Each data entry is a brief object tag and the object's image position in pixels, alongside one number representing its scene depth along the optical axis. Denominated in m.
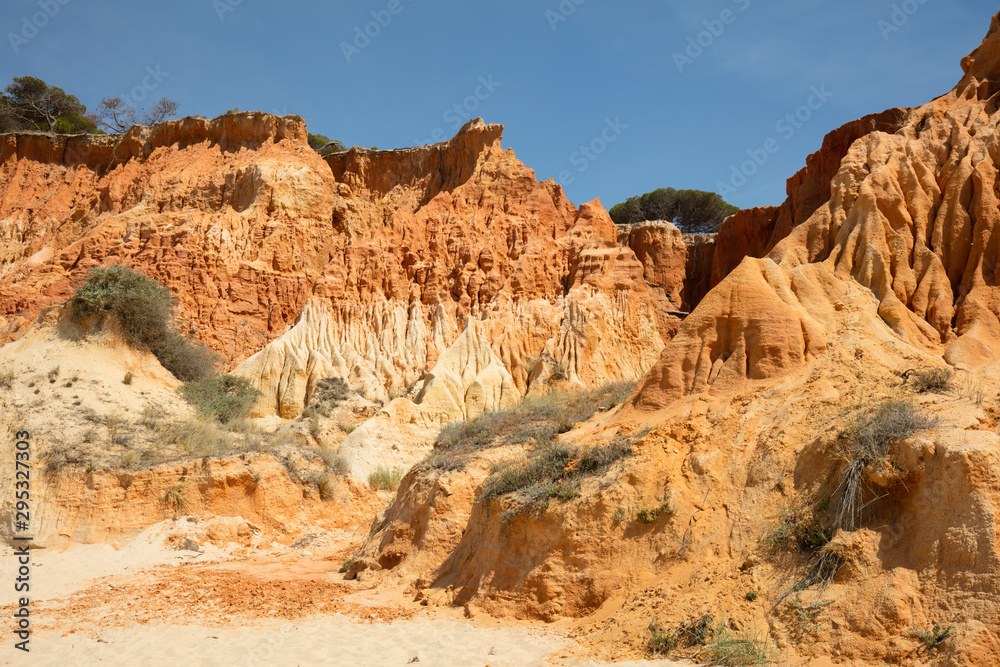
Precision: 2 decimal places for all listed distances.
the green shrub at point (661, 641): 7.97
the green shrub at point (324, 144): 52.44
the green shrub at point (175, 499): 17.58
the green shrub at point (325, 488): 20.45
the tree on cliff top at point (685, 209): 50.22
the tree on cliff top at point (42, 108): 50.44
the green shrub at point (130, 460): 17.69
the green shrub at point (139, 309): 22.38
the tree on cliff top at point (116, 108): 50.41
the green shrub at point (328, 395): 28.78
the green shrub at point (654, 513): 9.48
